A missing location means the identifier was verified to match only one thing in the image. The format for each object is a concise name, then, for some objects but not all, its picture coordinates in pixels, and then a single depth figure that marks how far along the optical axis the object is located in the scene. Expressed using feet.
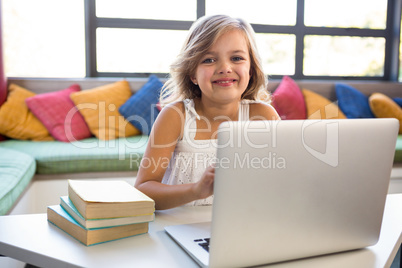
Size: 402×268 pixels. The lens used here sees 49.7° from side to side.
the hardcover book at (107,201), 2.98
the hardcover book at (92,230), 2.97
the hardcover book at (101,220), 2.97
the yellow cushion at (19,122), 10.25
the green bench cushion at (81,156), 8.82
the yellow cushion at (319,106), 11.73
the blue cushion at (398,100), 12.66
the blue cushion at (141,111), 10.90
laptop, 2.39
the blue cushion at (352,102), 12.16
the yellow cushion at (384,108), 12.00
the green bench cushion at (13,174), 6.36
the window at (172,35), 12.28
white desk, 2.73
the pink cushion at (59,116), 10.32
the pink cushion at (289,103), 11.62
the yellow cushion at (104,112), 10.61
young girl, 4.56
